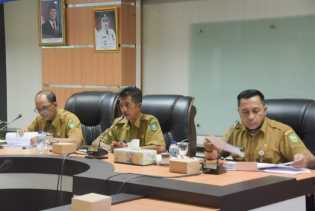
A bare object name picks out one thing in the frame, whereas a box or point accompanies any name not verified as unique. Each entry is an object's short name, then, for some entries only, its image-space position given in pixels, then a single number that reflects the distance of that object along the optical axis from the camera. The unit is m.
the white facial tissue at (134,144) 2.94
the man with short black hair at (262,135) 2.91
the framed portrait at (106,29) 5.46
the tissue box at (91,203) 1.72
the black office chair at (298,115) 3.11
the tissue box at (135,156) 2.71
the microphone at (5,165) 3.05
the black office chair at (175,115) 3.66
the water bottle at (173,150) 2.81
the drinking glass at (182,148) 2.83
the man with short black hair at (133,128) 3.49
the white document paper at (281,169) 2.52
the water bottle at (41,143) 3.32
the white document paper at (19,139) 3.55
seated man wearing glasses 3.91
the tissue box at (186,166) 2.44
